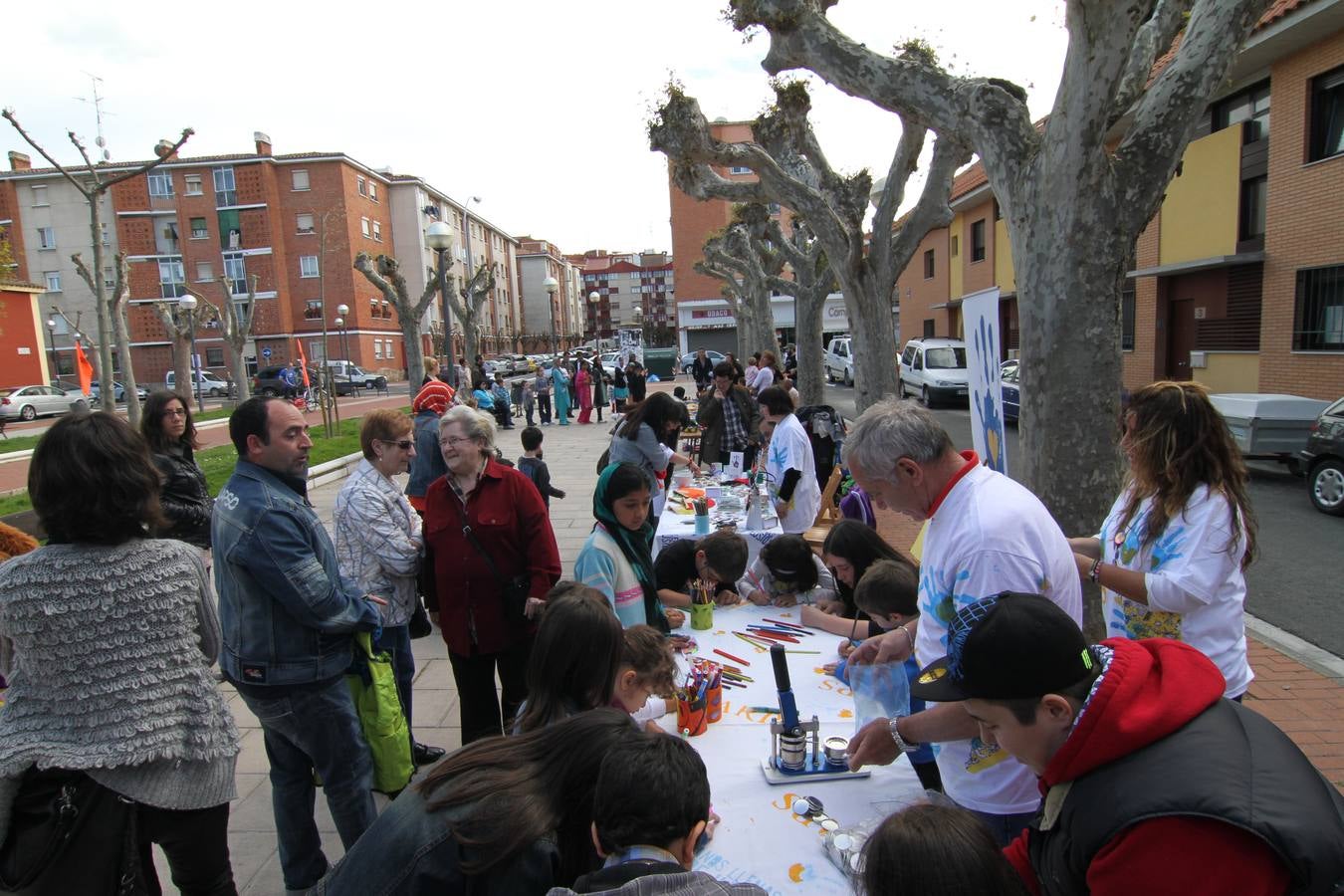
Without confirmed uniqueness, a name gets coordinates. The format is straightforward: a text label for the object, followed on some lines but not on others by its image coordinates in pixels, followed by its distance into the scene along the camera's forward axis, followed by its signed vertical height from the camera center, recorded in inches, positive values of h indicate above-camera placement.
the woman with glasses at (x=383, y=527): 140.9 -29.4
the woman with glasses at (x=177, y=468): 173.0 -20.7
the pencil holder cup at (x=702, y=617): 146.6 -51.0
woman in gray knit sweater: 81.7 -30.4
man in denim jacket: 100.5 -34.9
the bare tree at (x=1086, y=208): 156.5 +28.6
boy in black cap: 41.6 -26.4
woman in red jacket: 134.5 -35.2
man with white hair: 75.3 -21.7
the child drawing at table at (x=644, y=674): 92.0 -40.4
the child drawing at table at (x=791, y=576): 157.3 -47.4
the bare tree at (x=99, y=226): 393.7 +86.8
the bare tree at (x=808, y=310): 625.6 +37.6
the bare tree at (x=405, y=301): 740.0 +71.0
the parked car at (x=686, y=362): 1829.5 -11.7
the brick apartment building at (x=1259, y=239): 526.0 +77.6
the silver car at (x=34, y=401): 1120.2 -22.0
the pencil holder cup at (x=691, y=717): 106.0 -51.1
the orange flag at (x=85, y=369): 458.6 +10.0
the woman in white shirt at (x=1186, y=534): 90.9 -24.8
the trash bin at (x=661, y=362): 1531.7 -6.4
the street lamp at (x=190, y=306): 1010.1 +103.2
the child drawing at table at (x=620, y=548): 127.9 -32.7
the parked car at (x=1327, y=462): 310.8 -56.4
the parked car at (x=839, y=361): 1147.8 -15.9
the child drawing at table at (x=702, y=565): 159.3 -45.6
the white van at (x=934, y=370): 778.2 -25.3
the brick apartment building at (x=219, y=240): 1900.8 +363.5
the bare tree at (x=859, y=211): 370.3 +71.6
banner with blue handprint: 133.9 -5.8
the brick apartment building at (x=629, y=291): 4943.4 +472.9
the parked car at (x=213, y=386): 1616.6 -15.3
